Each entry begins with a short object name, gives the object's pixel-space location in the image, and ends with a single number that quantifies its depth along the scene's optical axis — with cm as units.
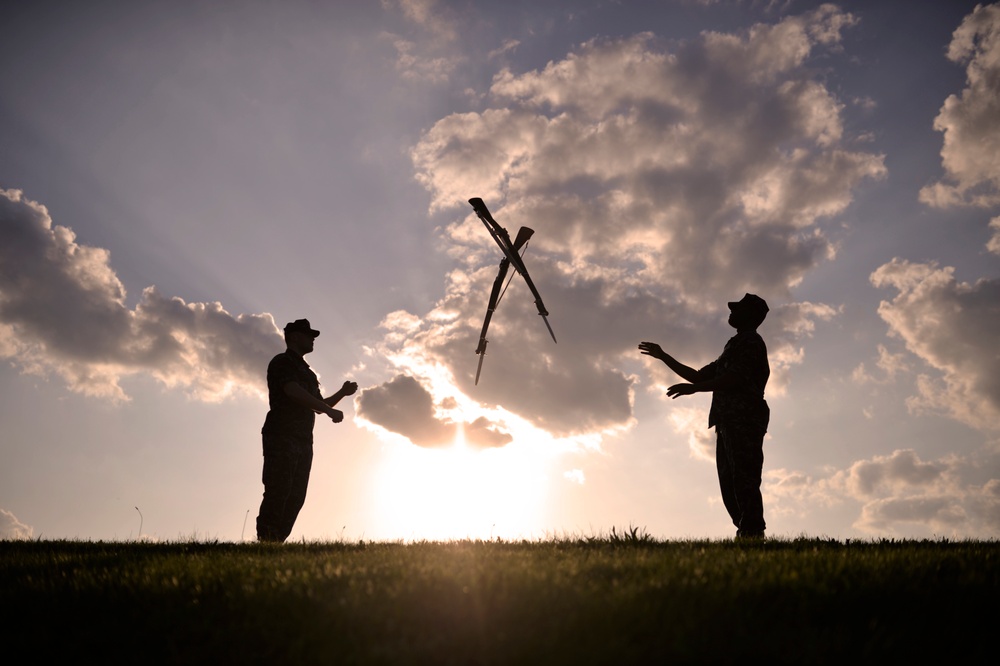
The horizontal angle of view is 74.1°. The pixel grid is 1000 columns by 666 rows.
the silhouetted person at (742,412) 875
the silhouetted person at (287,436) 967
